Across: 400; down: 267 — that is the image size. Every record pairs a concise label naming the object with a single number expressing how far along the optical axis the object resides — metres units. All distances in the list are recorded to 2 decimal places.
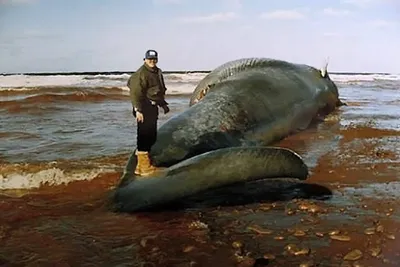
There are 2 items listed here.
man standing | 5.77
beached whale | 5.12
